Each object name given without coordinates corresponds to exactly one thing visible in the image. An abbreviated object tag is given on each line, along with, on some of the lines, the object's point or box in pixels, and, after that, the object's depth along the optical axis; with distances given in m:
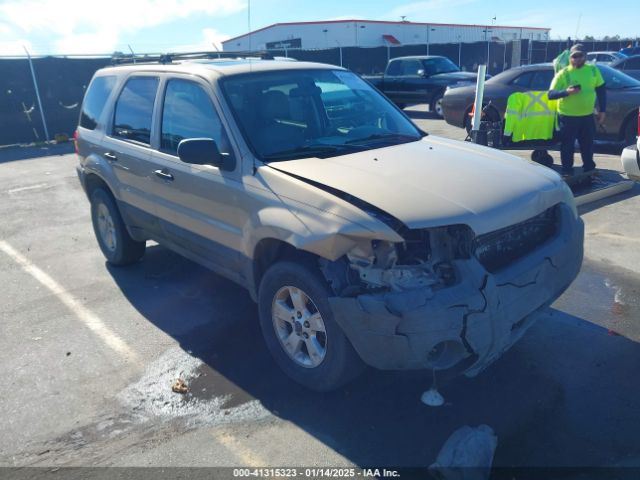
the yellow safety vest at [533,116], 9.03
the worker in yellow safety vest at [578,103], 7.87
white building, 43.00
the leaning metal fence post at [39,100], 15.87
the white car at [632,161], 6.49
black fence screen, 15.57
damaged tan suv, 2.96
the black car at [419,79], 16.69
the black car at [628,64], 16.98
